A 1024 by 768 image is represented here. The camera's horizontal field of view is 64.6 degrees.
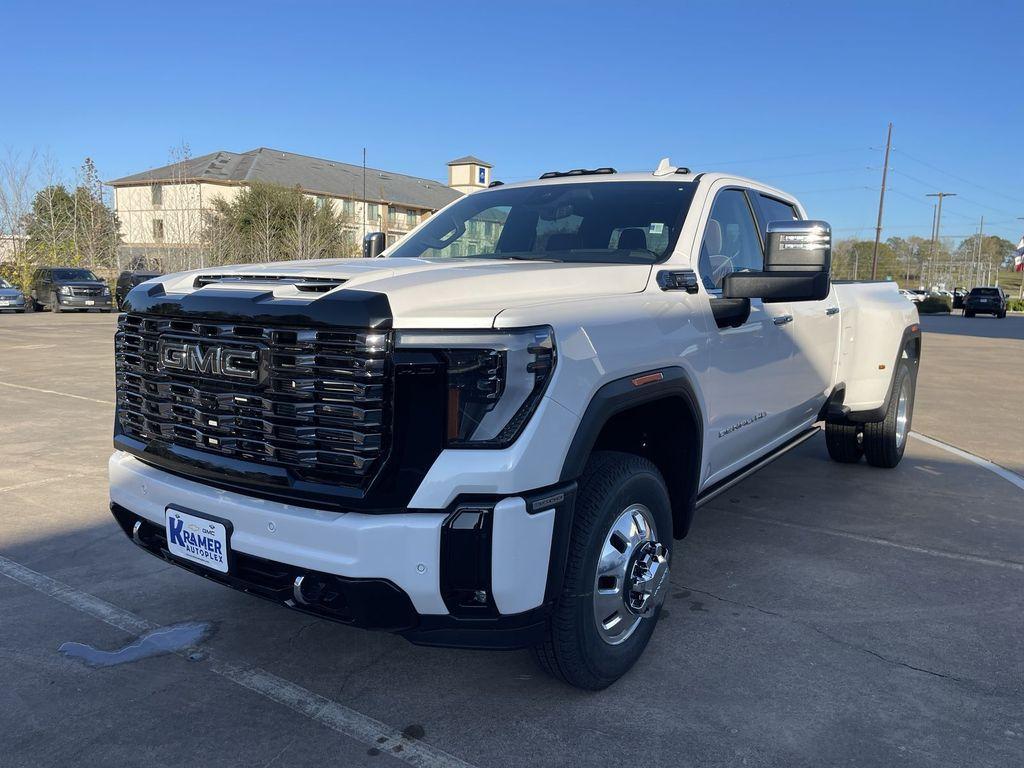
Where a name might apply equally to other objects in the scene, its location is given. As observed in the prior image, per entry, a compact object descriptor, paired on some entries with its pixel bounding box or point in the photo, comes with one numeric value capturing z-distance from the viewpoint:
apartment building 39.38
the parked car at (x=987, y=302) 42.56
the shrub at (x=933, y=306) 48.72
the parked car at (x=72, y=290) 27.58
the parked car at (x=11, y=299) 26.90
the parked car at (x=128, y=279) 26.25
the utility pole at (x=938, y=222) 77.12
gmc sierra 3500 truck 2.34
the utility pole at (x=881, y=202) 50.33
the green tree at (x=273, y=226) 38.06
